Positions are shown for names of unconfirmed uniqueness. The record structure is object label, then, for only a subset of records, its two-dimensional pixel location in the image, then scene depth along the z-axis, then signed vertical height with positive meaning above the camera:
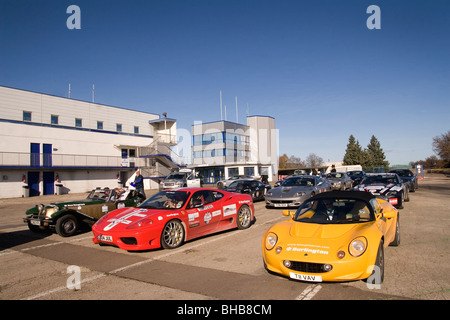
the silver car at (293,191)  12.59 -1.05
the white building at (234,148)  47.14 +3.39
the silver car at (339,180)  20.56 -1.03
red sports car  6.58 -1.20
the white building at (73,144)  27.77 +2.78
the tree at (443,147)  59.08 +3.26
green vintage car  9.11 -1.22
